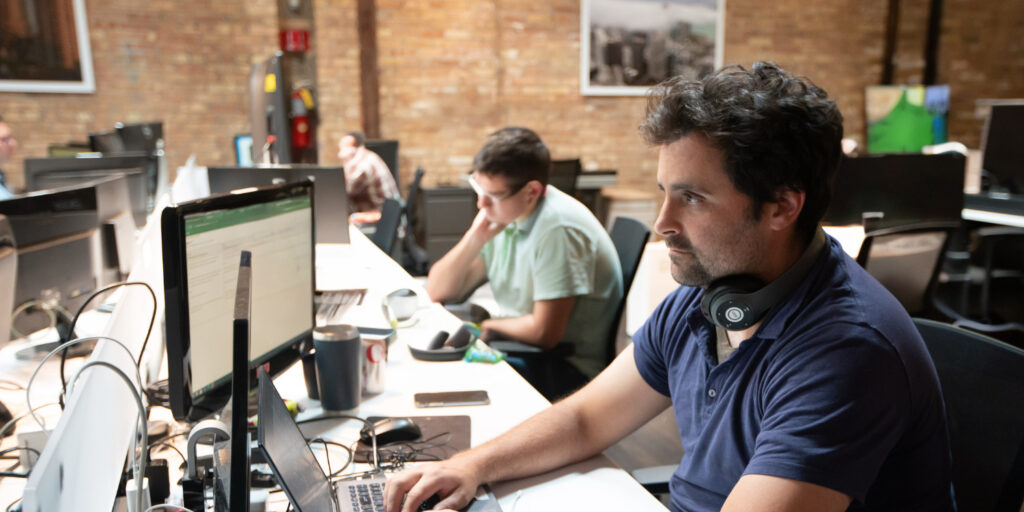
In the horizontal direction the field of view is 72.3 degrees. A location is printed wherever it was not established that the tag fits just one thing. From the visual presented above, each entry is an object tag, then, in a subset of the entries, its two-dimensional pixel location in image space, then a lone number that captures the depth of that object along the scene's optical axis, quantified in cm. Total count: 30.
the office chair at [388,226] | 338
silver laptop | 82
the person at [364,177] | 469
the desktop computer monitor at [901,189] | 320
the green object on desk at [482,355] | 178
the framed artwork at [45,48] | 538
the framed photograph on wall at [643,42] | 626
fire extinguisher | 561
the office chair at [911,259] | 245
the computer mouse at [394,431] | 133
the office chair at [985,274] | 338
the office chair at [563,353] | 218
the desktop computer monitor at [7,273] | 161
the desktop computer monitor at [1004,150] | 443
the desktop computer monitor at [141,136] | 460
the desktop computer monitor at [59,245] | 182
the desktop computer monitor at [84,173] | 278
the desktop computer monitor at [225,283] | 113
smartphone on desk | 153
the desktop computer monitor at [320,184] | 281
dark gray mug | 145
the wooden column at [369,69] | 574
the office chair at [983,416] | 110
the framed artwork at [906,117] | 663
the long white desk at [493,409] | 117
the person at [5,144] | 404
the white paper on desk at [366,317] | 205
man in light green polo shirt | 217
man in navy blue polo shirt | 93
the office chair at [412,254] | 474
